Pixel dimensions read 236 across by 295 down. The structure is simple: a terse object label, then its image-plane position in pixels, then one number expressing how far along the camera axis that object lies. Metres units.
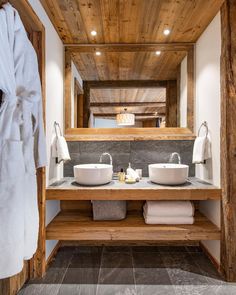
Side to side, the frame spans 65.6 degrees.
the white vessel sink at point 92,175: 1.70
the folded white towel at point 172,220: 1.71
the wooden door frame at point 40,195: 1.56
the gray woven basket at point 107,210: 1.81
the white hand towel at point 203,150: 1.81
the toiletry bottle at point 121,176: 1.91
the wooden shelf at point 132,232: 1.63
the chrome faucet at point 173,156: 2.04
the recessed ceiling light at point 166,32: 1.92
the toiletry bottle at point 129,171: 1.93
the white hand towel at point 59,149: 1.82
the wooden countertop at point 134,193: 1.64
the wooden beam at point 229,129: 1.52
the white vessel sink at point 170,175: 1.70
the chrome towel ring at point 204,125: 1.88
